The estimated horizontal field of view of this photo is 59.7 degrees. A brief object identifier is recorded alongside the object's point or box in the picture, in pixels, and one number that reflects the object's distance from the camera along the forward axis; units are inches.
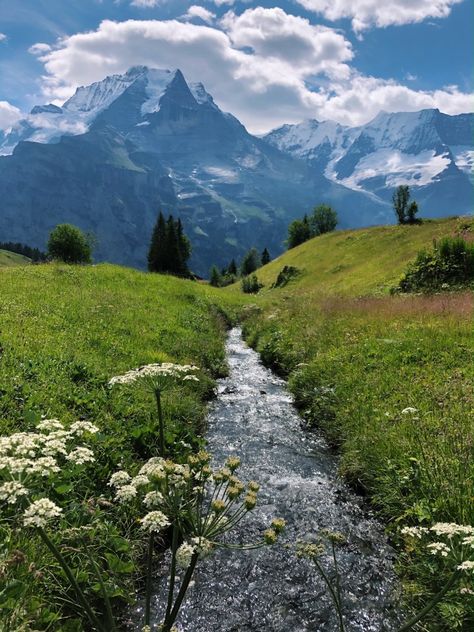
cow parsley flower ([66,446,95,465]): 143.7
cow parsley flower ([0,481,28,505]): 113.1
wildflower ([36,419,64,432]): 149.8
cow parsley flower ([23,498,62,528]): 114.7
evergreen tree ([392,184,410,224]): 2468.0
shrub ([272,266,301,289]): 2375.7
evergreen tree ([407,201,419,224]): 2344.0
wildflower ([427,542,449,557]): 136.6
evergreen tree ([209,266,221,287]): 5038.4
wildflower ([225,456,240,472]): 153.3
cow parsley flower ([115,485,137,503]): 140.2
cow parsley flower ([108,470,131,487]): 153.6
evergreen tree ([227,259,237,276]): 6093.0
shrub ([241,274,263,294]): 2731.3
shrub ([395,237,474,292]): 997.2
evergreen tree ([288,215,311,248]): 4498.0
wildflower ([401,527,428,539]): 153.3
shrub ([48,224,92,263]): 3339.1
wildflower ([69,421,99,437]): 155.5
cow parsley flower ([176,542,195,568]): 129.3
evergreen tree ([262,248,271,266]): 5799.7
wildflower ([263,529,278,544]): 129.1
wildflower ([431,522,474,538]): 136.1
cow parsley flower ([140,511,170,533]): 128.0
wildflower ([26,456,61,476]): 126.3
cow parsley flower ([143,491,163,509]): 133.3
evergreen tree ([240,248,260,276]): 5698.8
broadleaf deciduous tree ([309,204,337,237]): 4867.1
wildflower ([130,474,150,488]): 144.1
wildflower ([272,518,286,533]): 133.3
